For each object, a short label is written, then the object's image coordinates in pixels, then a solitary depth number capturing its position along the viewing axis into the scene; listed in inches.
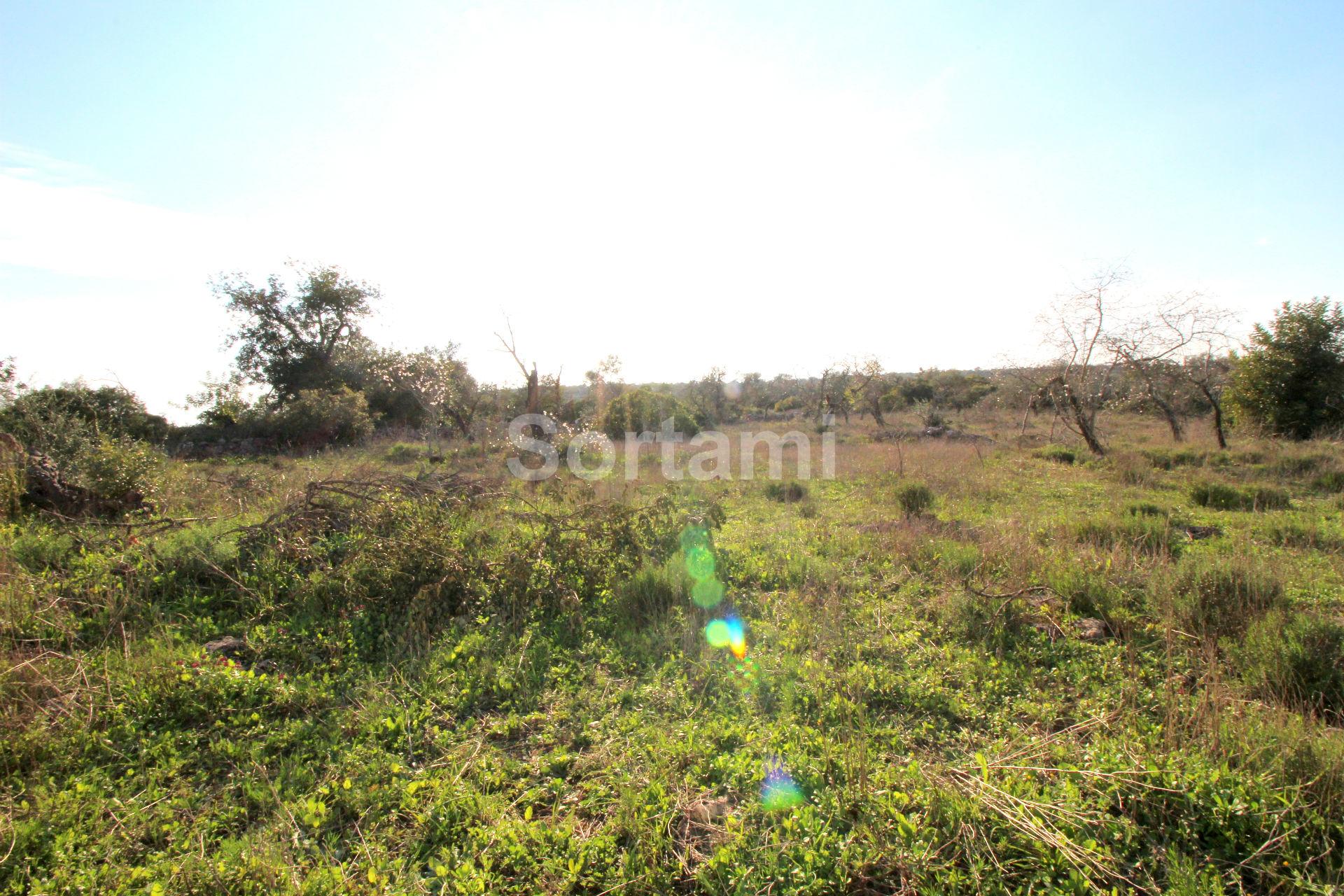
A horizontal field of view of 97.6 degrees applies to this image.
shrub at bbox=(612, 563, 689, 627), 184.4
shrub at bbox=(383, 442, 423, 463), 538.3
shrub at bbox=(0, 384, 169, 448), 263.4
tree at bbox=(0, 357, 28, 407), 368.5
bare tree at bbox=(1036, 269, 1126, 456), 597.0
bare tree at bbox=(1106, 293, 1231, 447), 597.3
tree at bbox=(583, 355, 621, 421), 1025.5
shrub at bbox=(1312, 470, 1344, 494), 352.5
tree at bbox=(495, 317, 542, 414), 522.9
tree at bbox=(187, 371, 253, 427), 697.6
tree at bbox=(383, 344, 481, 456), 676.4
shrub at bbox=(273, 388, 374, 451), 652.7
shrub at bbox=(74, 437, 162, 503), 239.1
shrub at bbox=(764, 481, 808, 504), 358.0
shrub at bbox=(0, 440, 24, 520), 231.9
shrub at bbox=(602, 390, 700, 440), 776.3
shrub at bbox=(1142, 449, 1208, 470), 475.3
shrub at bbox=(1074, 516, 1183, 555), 226.8
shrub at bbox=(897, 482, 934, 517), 313.6
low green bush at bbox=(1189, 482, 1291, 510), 314.7
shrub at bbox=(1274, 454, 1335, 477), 404.1
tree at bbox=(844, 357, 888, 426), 1013.0
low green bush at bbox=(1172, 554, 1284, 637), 154.9
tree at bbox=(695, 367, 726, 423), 1264.8
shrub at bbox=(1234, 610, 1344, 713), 124.0
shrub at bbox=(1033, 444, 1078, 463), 526.6
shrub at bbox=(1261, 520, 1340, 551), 240.1
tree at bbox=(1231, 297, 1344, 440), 590.2
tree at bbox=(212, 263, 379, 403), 908.0
